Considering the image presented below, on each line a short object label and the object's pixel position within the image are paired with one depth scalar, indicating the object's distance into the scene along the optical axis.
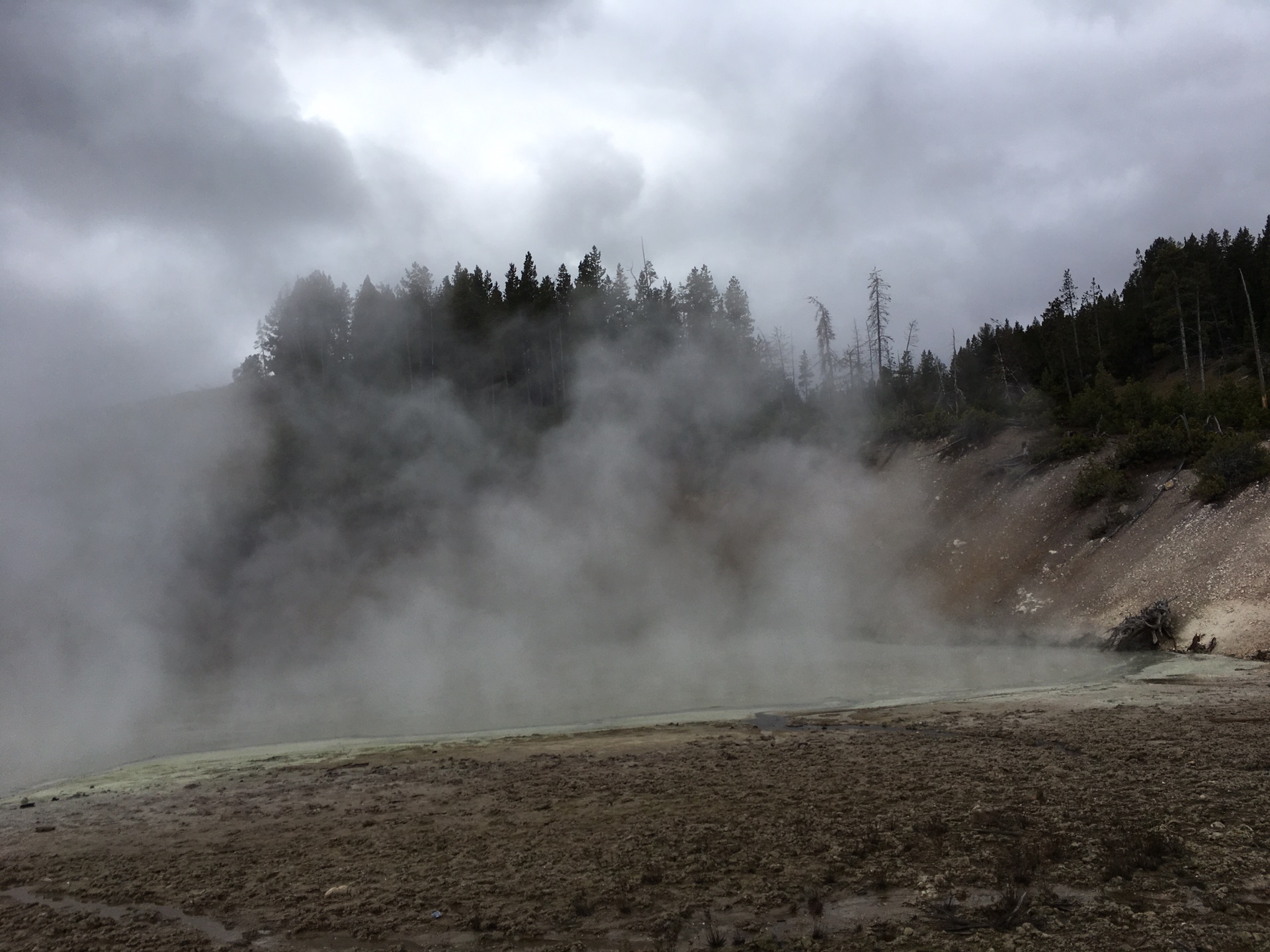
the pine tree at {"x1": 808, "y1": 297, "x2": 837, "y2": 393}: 55.63
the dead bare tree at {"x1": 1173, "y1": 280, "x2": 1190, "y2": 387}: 42.43
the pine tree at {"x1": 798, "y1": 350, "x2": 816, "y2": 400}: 62.28
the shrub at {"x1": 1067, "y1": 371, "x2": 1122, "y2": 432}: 27.20
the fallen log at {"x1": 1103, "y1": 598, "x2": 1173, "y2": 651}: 17.06
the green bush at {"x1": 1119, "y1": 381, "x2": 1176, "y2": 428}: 26.41
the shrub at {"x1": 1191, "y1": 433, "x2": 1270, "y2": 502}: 19.97
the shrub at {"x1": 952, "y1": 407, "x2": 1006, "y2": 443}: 30.78
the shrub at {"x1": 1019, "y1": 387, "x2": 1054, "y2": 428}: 29.58
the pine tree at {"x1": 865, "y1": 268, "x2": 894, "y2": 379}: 45.25
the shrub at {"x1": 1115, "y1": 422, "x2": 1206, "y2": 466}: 23.11
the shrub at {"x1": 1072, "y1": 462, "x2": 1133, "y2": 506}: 22.88
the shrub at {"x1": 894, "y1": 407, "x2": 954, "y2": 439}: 31.97
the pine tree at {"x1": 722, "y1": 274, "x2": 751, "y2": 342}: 53.88
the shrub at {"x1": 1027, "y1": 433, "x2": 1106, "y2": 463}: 26.16
